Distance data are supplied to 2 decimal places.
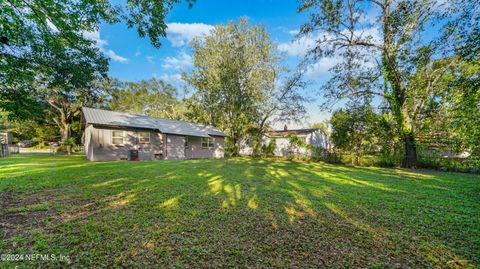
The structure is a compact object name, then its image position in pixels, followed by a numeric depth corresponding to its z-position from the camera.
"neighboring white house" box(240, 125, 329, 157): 21.98
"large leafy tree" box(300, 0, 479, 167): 7.61
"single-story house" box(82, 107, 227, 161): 12.80
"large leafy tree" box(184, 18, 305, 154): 18.72
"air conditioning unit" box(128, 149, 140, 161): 13.72
